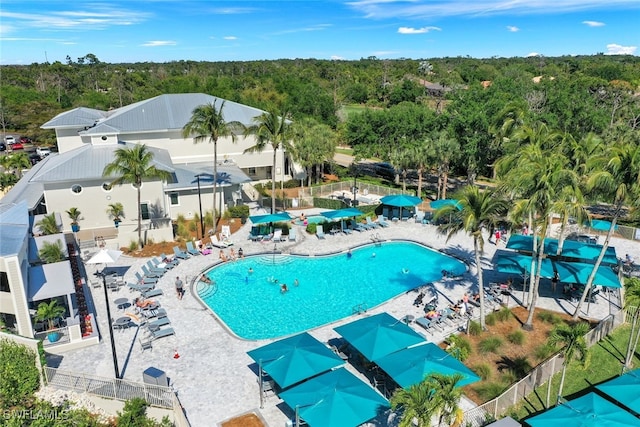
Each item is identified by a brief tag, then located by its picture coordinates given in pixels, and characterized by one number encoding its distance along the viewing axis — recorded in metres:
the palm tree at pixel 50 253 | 25.52
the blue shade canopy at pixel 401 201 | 37.03
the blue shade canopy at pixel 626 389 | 15.46
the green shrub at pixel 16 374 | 17.33
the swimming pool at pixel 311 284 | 24.47
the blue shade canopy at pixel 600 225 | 31.35
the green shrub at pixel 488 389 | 17.84
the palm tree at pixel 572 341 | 16.30
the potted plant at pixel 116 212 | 34.50
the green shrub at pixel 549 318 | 23.27
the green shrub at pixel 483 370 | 19.03
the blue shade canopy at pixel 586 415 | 14.21
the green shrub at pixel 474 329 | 22.03
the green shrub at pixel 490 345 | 20.78
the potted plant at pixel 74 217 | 33.44
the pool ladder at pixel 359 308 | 24.57
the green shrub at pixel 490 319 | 23.16
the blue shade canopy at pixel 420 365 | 16.36
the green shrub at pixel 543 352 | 20.38
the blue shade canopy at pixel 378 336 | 18.25
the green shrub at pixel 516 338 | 21.50
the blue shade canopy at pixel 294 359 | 16.69
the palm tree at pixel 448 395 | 13.41
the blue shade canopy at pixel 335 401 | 14.66
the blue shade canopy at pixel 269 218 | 33.80
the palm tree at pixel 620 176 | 20.02
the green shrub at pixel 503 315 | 23.42
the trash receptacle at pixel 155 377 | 17.48
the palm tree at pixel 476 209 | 20.42
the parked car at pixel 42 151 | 59.88
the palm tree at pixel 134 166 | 29.81
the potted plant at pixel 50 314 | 20.72
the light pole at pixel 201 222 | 35.05
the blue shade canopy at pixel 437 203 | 37.00
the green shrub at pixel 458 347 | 19.72
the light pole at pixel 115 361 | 17.82
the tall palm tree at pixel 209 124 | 32.69
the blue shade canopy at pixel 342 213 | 34.91
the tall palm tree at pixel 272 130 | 35.94
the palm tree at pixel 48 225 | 29.84
